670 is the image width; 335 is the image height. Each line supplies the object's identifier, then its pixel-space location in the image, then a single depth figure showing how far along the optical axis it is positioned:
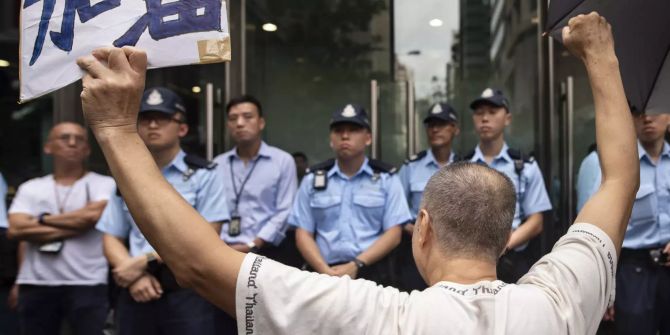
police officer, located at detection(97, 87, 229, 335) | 3.52
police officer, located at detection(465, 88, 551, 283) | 4.23
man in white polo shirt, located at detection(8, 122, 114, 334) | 4.16
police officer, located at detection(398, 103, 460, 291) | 4.87
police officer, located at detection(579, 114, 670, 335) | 4.00
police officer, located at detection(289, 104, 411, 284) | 4.20
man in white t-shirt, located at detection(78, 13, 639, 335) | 1.30
